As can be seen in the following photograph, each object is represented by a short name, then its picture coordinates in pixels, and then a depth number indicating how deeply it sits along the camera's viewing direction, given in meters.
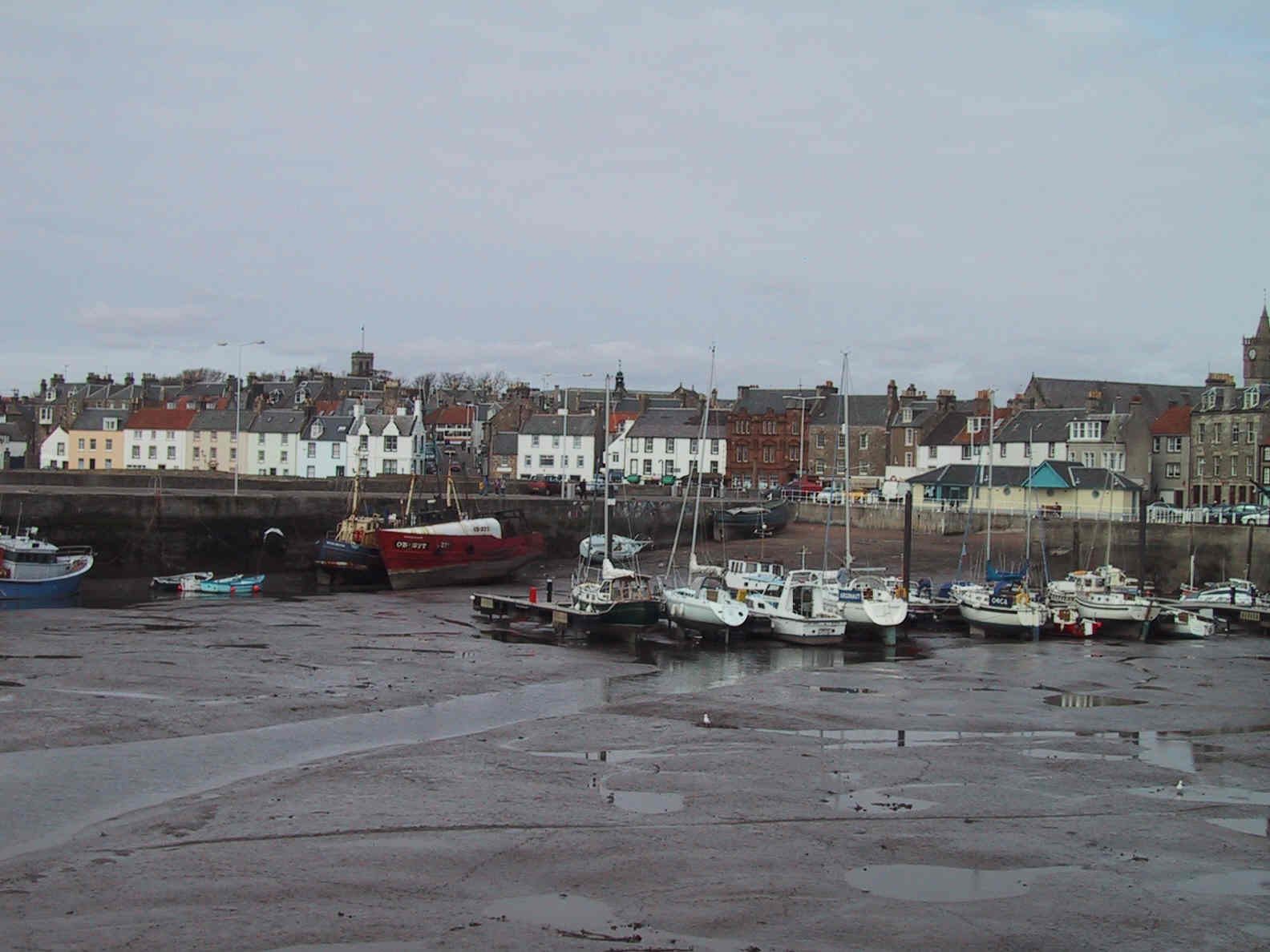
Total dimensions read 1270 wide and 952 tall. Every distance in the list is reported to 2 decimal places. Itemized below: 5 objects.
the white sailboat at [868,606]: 41.66
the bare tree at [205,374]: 189.48
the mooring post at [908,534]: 47.96
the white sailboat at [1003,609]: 44.28
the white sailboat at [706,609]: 41.09
